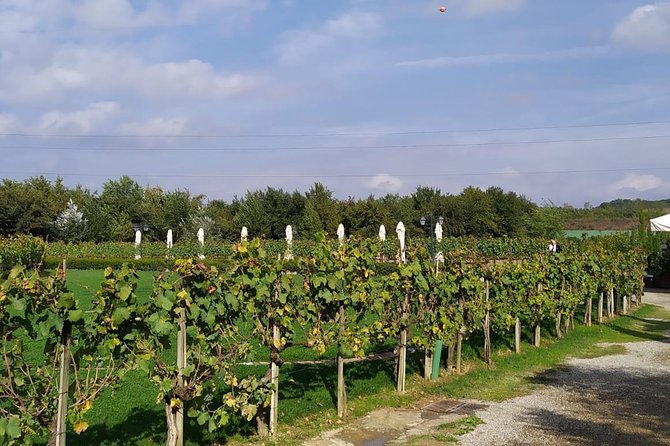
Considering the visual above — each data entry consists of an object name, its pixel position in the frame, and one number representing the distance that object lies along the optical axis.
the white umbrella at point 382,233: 30.55
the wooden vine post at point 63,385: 4.43
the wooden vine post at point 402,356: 8.11
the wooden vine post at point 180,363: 5.17
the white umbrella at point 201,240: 36.14
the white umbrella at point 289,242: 32.54
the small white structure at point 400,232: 24.81
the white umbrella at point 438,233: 32.86
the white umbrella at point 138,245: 36.69
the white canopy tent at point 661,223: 20.38
